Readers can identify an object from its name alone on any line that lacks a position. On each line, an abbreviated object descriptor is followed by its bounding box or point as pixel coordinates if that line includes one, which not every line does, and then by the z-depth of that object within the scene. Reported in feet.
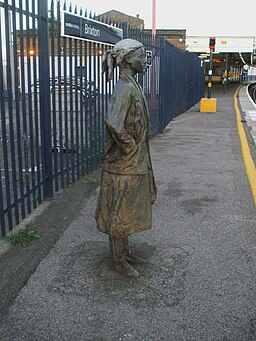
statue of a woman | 10.46
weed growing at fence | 13.99
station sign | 17.94
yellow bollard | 60.29
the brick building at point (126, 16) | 143.43
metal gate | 14.25
